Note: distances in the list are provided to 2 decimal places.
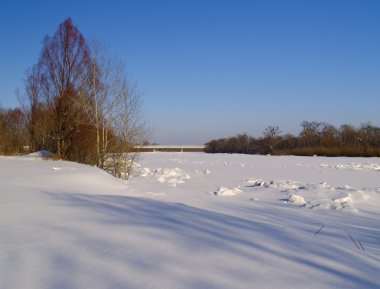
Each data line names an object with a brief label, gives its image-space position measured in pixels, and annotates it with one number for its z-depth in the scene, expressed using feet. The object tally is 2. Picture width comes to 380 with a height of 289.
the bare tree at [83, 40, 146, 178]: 43.70
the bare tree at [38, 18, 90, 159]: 46.29
